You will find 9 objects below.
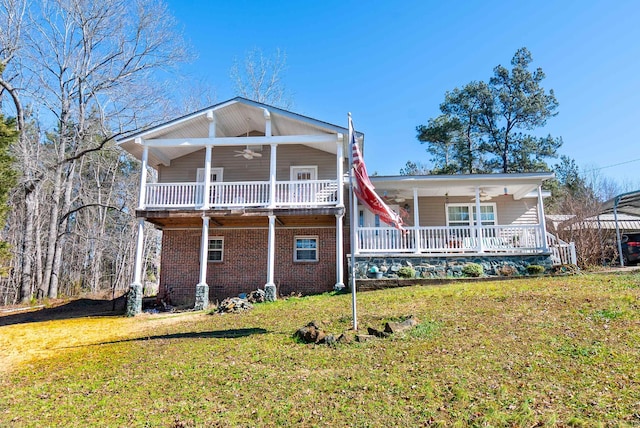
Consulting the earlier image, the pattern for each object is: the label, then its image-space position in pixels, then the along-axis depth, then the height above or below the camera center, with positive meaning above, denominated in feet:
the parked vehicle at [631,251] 56.08 +1.96
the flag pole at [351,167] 25.13 +6.92
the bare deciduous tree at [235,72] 90.02 +44.52
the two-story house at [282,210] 43.57 +6.65
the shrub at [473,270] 41.96 -0.52
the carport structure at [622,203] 51.47 +8.86
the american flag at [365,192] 25.11 +4.82
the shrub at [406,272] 42.37 -0.72
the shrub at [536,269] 41.24 -0.42
